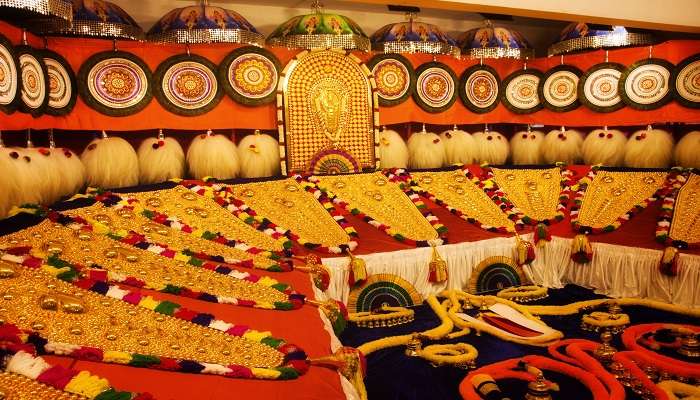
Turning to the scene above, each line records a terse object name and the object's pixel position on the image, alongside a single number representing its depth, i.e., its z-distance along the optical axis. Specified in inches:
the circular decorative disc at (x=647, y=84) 188.1
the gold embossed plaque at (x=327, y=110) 175.5
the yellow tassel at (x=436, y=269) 145.3
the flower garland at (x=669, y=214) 139.1
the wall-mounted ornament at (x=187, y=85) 162.9
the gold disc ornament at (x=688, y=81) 181.6
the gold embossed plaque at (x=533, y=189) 174.1
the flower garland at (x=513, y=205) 167.9
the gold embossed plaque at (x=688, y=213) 141.3
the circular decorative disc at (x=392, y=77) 194.9
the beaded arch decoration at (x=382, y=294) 137.6
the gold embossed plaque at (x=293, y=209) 142.6
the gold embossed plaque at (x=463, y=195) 167.6
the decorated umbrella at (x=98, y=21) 136.3
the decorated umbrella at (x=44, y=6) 83.4
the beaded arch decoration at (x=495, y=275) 153.9
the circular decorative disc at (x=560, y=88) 209.0
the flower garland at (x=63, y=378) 45.4
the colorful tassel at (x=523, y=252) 158.4
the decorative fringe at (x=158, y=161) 157.7
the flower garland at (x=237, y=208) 135.9
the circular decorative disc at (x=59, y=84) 139.0
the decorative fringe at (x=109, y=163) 147.2
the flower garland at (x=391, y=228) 148.1
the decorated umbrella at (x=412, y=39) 181.6
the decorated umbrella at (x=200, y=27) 148.4
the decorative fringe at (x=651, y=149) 184.2
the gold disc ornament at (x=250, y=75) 171.0
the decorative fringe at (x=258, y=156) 170.7
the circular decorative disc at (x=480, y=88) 212.2
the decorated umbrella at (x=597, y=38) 183.8
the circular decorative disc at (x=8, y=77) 106.1
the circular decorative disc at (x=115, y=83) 151.1
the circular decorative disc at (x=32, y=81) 119.1
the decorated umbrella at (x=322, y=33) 158.7
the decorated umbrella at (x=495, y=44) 197.8
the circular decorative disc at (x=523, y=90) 218.1
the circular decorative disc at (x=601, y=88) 198.5
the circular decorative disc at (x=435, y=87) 203.5
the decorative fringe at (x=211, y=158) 162.9
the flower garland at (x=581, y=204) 157.5
